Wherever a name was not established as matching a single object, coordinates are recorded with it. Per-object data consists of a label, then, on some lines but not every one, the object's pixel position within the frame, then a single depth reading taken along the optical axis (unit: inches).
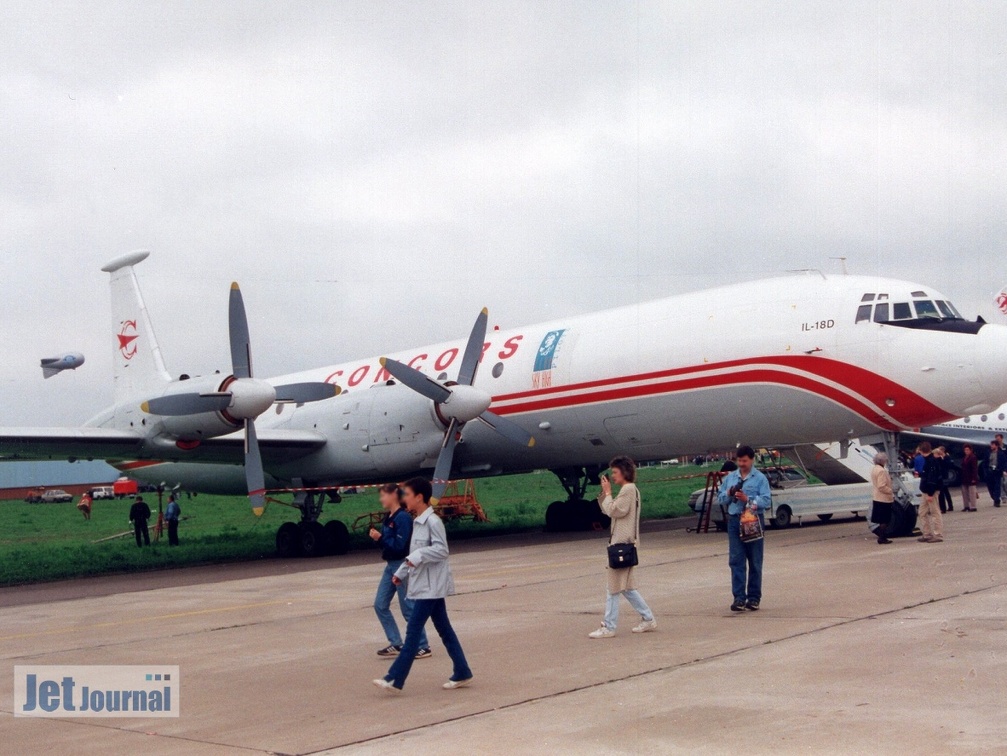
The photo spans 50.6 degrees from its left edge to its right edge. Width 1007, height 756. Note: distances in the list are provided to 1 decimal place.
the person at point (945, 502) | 1014.4
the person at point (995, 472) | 1065.9
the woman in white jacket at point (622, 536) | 399.9
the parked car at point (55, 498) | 3518.7
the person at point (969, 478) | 997.8
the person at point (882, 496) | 642.2
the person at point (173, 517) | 1171.4
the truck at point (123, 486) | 2353.6
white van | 864.3
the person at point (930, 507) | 651.5
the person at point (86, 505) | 1996.8
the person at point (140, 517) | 1197.7
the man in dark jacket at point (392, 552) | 374.6
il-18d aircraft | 704.4
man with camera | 439.8
